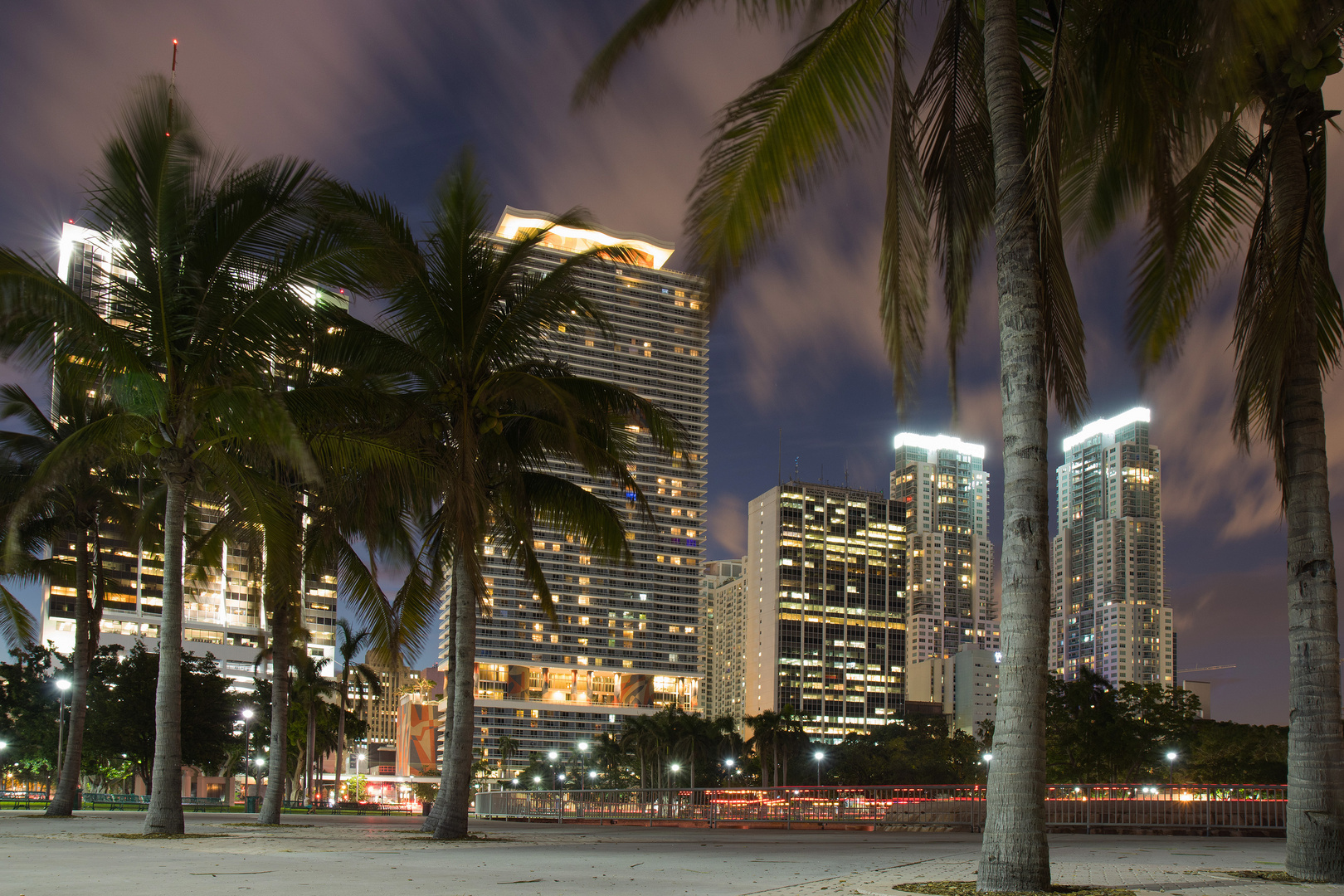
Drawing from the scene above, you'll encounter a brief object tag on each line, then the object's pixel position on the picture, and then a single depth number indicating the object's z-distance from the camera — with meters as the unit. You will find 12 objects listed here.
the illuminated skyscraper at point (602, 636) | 161.38
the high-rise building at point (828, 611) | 185.12
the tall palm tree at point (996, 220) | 6.67
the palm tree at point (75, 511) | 19.73
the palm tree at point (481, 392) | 15.19
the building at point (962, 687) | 186.62
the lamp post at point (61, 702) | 33.56
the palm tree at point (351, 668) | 45.12
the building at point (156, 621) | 130.75
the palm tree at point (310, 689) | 49.44
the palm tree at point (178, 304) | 12.82
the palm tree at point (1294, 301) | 7.99
